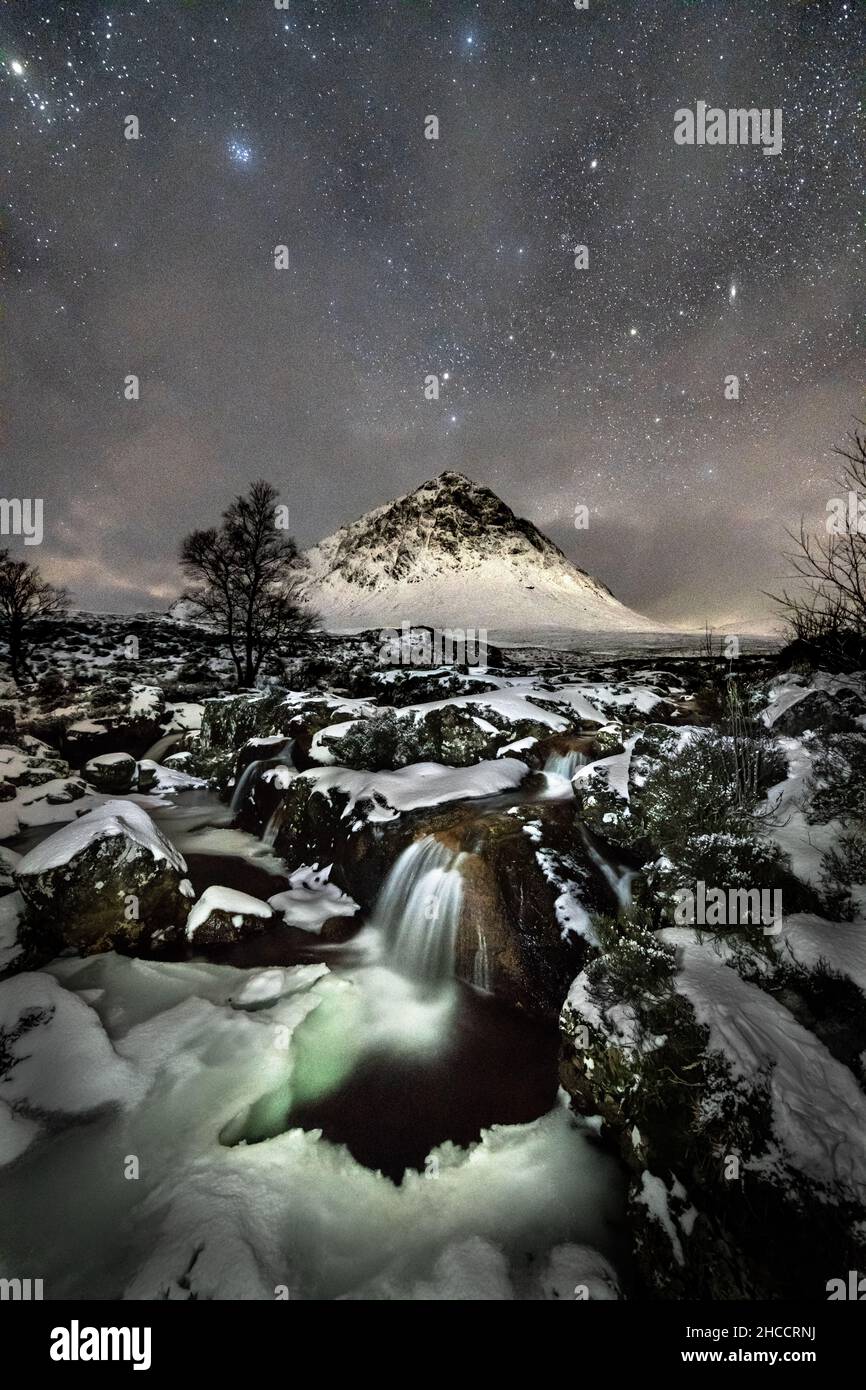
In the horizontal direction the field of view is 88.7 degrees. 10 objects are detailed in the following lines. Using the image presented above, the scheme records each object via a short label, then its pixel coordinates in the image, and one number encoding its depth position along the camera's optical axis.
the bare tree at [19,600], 28.09
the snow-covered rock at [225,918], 7.00
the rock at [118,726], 16.45
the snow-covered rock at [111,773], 14.08
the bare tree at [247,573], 20.54
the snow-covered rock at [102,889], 6.46
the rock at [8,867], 7.14
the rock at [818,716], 7.12
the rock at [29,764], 12.55
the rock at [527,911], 5.81
